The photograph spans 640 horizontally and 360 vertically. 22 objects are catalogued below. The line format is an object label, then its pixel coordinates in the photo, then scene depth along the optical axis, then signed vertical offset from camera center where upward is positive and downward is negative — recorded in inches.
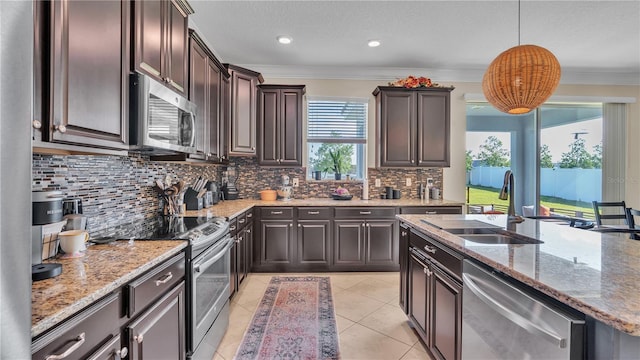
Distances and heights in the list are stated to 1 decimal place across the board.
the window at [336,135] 170.4 +26.7
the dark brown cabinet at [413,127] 155.6 +29.0
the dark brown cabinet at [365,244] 143.2 -33.1
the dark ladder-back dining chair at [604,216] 128.7 -16.7
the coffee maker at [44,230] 37.5 -8.3
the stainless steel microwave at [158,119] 61.9 +15.2
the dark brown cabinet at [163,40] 63.1 +35.6
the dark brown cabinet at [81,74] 40.3 +17.4
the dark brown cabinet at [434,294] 61.2 -29.3
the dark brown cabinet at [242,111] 138.5 +34.3
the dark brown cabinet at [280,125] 152.7 +29.5
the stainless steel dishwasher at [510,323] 34.8 -21.0
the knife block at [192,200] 113.7 -8.5
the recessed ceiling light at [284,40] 128.9 +64.8
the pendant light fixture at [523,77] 73.1 +27.3
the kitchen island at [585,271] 30.1 -13.8
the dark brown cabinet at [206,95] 97.5 +32.3
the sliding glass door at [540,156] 177.5 +14.8
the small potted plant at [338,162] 171.5 +10.5
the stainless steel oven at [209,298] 66.2 -31.8
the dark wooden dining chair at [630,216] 121.8 -16.0
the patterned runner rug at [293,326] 80.2 -48.7
